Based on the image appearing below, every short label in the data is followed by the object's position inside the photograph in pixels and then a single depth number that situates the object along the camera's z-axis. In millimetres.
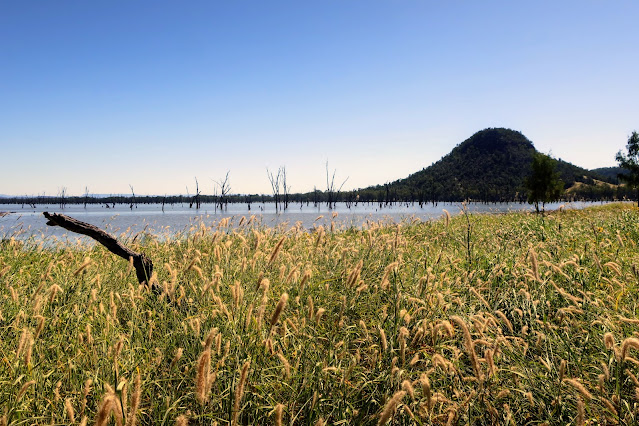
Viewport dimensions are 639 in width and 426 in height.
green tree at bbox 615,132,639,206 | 50922
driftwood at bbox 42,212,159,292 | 4895
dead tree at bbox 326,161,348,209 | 105006
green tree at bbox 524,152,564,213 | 54156
